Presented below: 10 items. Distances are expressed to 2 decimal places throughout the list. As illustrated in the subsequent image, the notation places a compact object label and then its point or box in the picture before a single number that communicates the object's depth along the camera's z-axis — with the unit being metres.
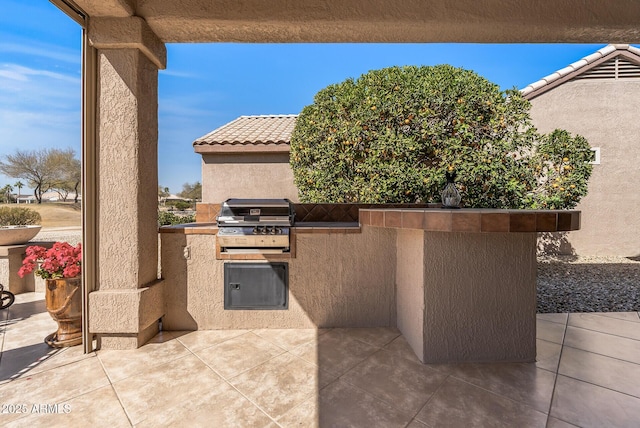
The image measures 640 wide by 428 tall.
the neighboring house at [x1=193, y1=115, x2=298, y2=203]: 6.38
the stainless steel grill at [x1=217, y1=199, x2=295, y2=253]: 2.75
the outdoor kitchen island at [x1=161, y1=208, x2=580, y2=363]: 2.27
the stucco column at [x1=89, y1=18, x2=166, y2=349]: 2.53
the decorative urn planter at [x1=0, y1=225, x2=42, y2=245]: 3.98
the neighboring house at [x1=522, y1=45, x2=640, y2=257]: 6.77
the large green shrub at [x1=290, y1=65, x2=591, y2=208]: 4.91
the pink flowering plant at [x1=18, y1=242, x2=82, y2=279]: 2.58
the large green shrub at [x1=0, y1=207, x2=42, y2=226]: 3.79
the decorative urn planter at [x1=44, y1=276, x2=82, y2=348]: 2.54
